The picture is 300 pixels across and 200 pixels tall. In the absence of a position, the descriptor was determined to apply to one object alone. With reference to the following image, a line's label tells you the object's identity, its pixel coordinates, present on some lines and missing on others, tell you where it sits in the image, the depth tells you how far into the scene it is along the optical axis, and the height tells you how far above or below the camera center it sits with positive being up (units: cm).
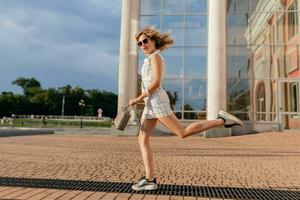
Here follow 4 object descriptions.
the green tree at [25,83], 13188 +1510
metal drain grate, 461 -83
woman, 446 +24
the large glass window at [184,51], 2239 +485
